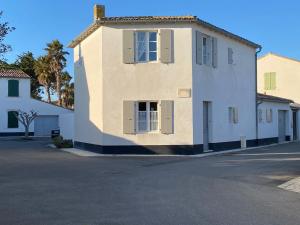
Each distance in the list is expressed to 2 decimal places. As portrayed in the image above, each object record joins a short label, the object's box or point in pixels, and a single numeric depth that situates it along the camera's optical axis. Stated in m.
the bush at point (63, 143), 15.91
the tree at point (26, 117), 23.93
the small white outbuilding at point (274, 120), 17.86
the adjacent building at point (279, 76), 24.31
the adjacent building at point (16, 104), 25.86
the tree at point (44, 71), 32.68
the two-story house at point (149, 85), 12.69
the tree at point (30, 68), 35.12
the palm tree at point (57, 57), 32.41
